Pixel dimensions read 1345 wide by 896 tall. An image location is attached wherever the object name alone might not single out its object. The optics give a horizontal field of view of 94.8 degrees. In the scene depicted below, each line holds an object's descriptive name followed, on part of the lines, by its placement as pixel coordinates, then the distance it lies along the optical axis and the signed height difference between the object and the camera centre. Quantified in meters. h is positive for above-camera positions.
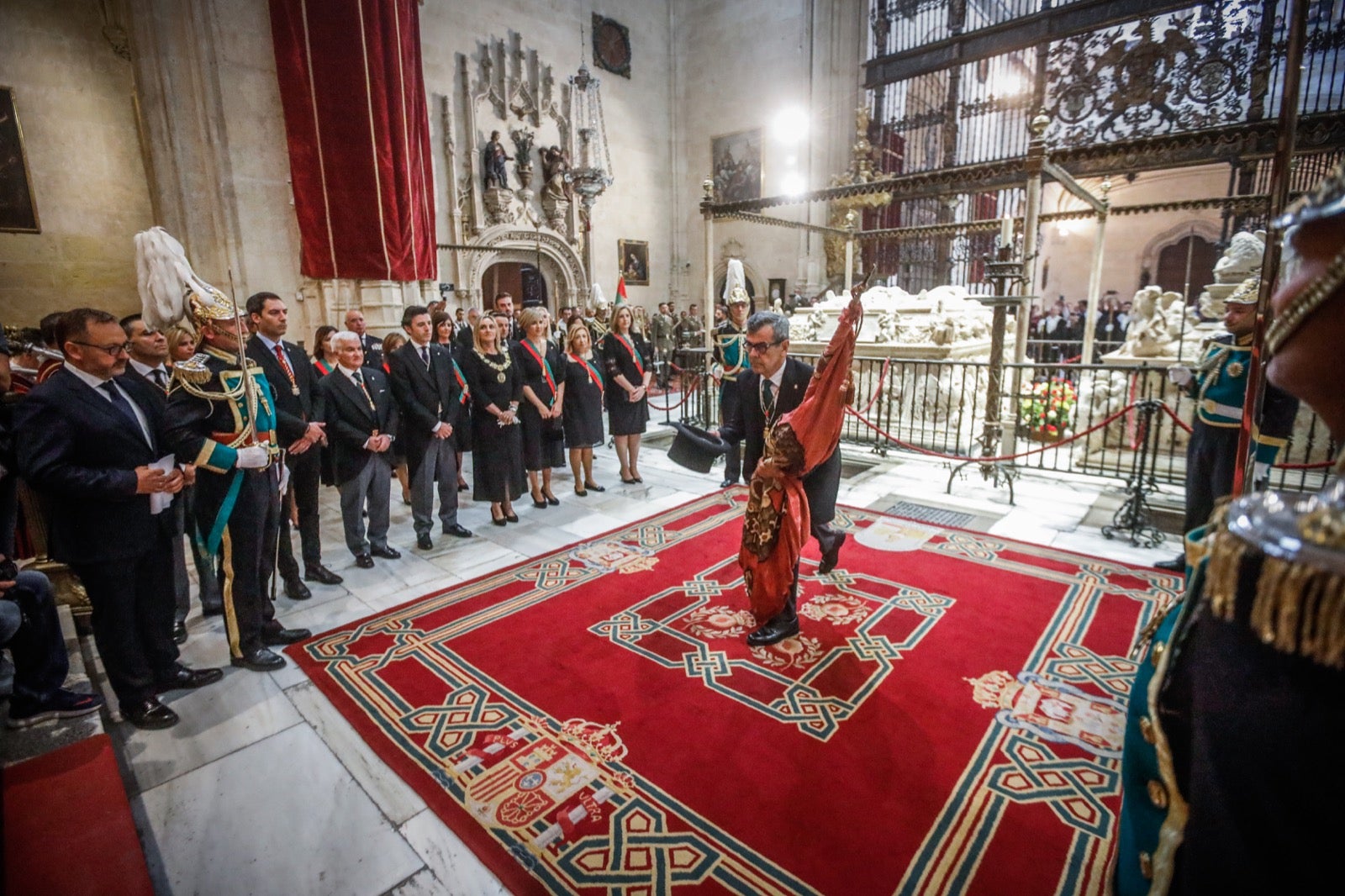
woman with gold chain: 5.36 -0.76
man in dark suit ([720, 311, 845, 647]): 3.39 -0.46
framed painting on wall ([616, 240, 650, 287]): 18.08 +1.96
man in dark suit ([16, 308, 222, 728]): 2.52 -0.60
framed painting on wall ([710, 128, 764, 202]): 17.52 +4.55
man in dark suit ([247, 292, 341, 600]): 3.75 -0.56
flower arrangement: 7.87 -1.22
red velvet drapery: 8.65 +2.96
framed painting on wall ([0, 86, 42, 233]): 9.25 +2.47
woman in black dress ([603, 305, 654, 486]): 6.48 -0.63
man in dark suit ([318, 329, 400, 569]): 4.46 -0.74
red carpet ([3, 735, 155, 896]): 1.78 -1.55
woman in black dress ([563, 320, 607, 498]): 6.18 -0.67
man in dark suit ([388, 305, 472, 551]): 4.97 -0.66
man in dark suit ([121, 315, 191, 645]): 3.22 -0.21
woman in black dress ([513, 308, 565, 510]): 5.75 -0.63
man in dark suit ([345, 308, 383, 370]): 6.25 -0.07
